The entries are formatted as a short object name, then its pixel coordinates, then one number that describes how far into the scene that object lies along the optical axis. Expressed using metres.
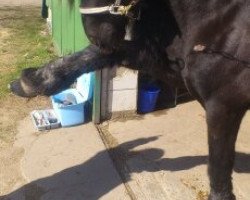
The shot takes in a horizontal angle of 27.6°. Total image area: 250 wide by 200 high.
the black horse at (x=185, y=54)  2.44
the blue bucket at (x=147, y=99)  4.73
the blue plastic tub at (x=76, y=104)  4.41
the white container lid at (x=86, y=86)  4.58
